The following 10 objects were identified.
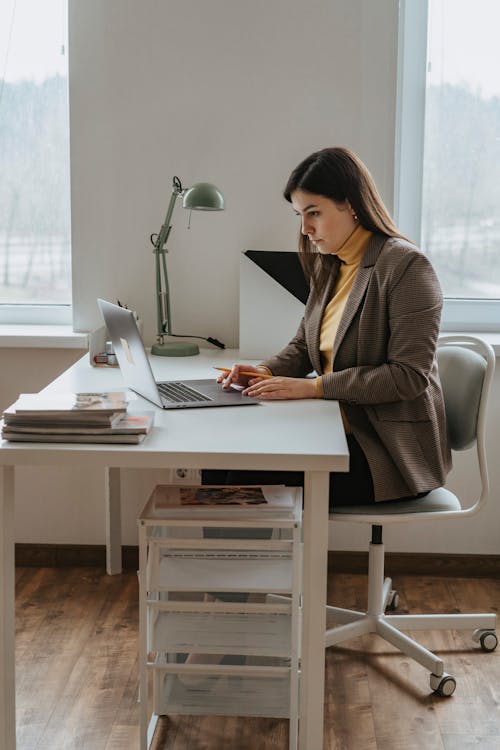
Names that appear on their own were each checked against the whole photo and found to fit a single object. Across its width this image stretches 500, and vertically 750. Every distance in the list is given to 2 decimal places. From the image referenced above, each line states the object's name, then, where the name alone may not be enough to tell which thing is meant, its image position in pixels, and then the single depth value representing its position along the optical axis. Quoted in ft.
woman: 7.09
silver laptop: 6.67
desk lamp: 8.76
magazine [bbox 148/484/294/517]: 6.34
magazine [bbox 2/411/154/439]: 5.78
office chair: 7.27
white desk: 5.64
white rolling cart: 6.25
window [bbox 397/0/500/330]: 9.89
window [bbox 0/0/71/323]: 10.07
